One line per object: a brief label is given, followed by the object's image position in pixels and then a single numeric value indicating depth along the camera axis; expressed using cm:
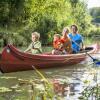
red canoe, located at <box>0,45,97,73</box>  695
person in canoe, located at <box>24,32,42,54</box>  760
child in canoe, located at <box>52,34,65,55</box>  829
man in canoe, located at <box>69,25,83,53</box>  876
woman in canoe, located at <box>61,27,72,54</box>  825
